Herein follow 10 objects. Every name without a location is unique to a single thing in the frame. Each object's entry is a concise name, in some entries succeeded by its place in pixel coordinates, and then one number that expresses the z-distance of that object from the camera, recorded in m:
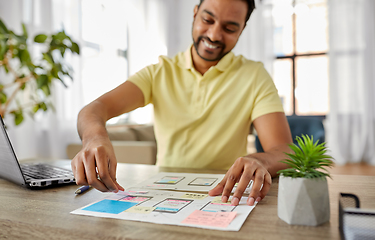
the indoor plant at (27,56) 1.94
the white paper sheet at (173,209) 0.54
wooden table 0.48
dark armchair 3.20
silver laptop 0.76
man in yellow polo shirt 1.30
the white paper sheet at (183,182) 0.80
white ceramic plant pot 0.49
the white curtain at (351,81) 4.73
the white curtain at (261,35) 5.08
